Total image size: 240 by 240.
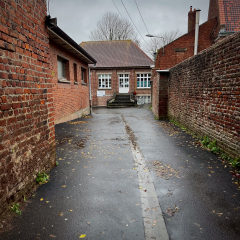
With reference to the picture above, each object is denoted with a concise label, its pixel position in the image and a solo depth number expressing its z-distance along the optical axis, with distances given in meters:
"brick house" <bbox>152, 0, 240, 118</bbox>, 17.25
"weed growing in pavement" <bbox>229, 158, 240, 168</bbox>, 4.06
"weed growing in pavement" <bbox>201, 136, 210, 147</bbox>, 5.76
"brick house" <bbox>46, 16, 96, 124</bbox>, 9.44
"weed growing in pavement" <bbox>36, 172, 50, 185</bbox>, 3.47
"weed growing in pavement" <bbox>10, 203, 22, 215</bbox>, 2.60
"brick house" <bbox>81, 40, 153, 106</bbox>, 26.72
